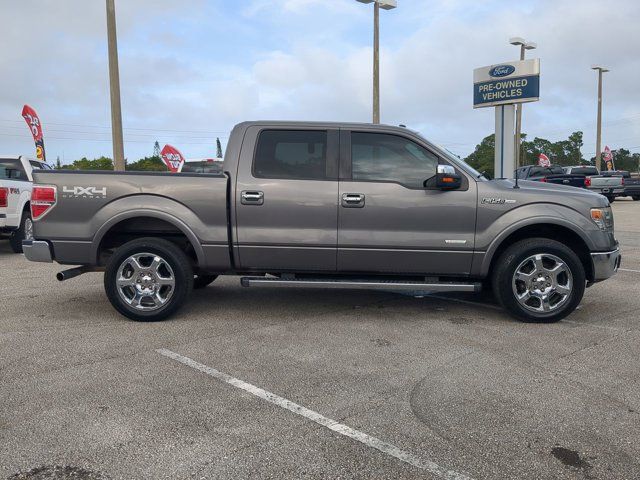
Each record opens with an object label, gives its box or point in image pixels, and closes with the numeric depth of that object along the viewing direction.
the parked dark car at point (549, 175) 22.91
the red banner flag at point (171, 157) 23.73
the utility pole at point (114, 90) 13.26
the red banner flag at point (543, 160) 33.70
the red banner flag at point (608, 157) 50.56
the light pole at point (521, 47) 27.56
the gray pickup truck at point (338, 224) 5.34
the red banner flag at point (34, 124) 25.61
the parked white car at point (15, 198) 9.85
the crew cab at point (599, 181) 24.32
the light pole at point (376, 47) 19.31
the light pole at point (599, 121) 39.19
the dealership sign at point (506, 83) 18.62
